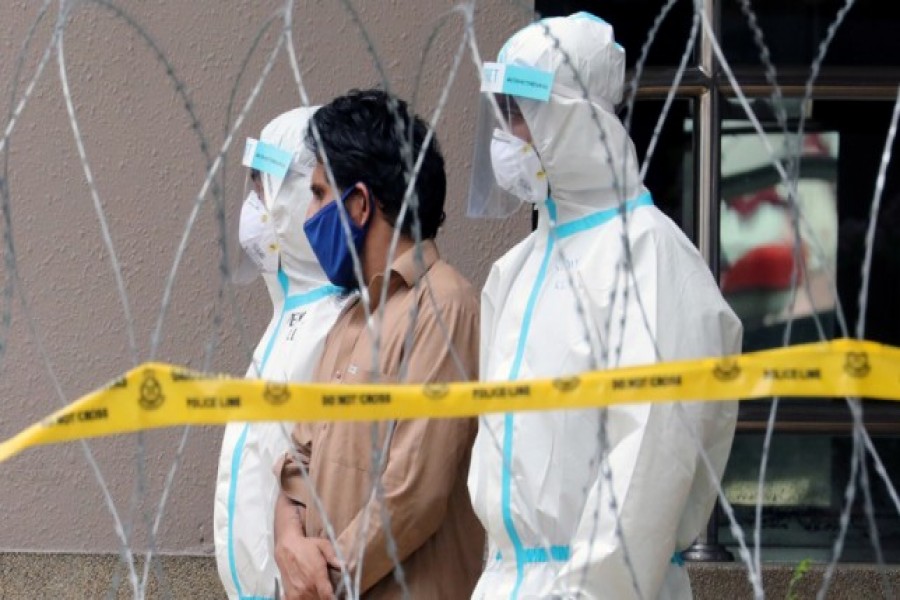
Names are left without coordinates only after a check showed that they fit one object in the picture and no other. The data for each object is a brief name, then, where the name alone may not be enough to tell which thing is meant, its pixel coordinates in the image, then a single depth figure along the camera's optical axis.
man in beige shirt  7.79
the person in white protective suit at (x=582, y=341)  6.67
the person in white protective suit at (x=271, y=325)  8.90
